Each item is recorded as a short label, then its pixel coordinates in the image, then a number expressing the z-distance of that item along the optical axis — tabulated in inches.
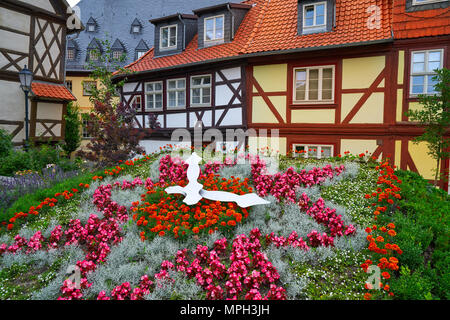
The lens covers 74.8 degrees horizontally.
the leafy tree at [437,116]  276.5
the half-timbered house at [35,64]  450.0
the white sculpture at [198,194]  161.2
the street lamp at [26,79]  394.6
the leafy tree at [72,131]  759.7
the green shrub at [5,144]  373.1
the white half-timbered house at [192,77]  452.6
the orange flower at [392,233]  125.3
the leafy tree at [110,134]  293.9
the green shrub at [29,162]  335.2
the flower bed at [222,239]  115.6
